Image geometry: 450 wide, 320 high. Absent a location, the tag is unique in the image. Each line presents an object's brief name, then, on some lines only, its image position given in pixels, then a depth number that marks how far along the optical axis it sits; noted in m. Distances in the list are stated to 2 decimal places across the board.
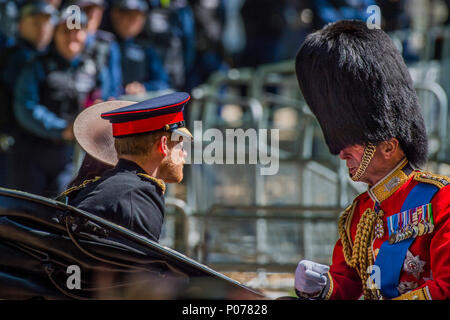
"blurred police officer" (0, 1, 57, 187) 10.69
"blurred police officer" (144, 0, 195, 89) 13.07
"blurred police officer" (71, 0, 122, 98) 10.80
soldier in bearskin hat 5.04
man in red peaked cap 5.41
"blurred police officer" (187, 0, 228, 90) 15.35
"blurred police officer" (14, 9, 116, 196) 10.40
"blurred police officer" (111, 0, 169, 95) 11.66
